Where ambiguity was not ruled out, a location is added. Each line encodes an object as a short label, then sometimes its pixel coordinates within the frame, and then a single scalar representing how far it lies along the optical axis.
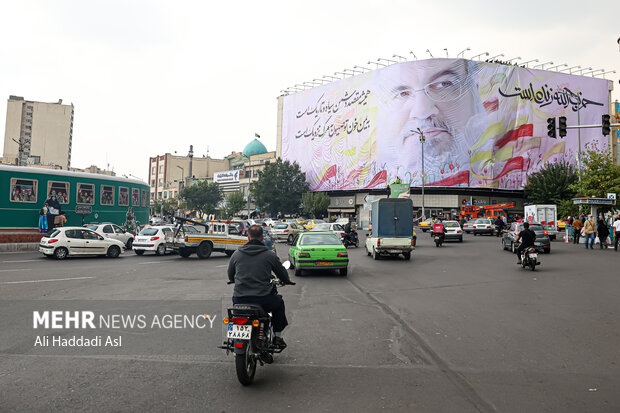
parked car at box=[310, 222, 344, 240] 32.02
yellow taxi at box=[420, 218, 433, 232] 47.69
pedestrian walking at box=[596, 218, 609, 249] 23.97
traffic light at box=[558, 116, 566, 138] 19.87
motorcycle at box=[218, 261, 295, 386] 4.47
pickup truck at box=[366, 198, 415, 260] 20.47
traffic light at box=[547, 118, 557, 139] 20.04
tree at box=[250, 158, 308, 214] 74.06
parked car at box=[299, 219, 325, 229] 37.22
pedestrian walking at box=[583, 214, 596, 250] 24.39
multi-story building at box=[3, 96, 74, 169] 98.44
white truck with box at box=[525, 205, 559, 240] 33.91
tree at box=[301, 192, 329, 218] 71.69
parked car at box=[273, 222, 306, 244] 33.59
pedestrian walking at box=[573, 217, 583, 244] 28.96
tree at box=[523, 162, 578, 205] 57.84
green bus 21.12
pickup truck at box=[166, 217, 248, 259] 20.05
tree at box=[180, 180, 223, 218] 86.12
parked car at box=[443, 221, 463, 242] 31.81
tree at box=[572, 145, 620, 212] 30.52
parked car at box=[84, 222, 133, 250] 22.78
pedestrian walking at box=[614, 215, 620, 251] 22.69
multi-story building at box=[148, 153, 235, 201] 116.12
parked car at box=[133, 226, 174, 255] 21.39
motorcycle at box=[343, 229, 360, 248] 27.31
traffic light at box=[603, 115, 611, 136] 18.98
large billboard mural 65.56
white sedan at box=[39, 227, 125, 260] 18.69
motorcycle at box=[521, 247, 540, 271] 15.11
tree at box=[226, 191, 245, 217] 84.62
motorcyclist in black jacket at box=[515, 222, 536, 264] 15.47
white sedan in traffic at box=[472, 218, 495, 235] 39.59
